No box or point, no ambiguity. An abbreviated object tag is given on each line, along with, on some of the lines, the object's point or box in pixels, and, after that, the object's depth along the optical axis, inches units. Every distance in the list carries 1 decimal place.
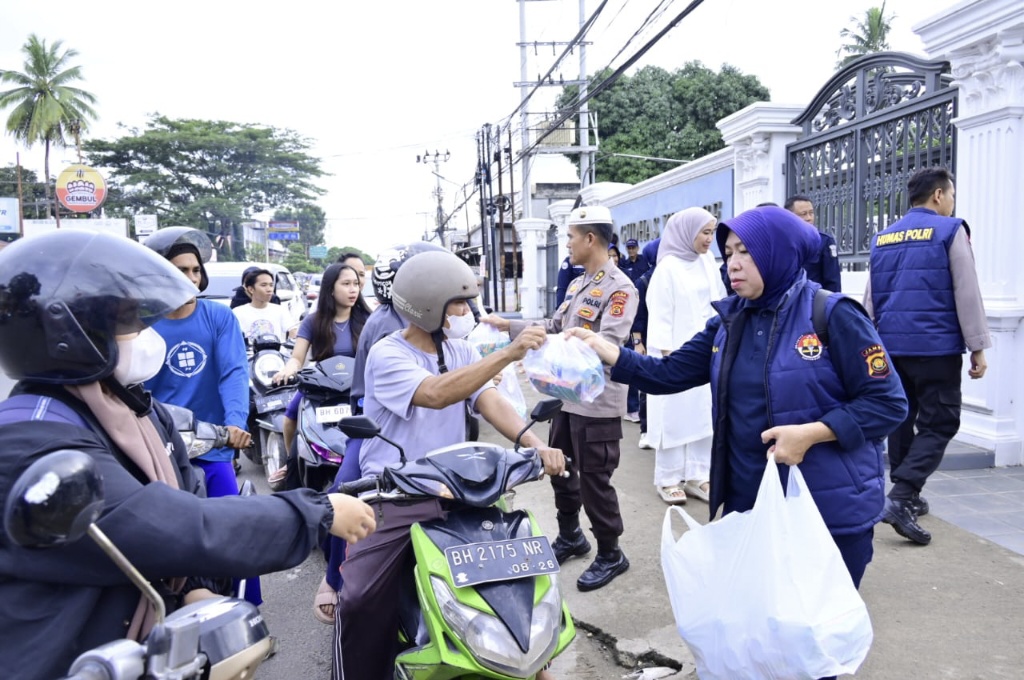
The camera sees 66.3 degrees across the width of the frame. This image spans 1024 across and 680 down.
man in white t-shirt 249.4
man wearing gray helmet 95.7
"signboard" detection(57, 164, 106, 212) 1213.7
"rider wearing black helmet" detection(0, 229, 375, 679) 54.7
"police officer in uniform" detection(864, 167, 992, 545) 172.4
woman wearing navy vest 94.0
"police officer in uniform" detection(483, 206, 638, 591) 158.7
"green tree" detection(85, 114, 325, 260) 1598.2
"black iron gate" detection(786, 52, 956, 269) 248.4
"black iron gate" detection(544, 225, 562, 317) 713.0
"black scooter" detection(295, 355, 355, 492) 181.3
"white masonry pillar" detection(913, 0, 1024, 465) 213.8
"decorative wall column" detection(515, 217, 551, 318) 761.0
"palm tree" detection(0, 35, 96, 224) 1449.3
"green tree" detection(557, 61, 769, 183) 1092.5
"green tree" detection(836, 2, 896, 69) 1156.5
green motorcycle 79.0
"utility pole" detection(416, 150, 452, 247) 1805.4
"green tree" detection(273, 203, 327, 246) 2025.1
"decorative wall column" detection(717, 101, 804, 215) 324.2
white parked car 426.9
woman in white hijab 202.8
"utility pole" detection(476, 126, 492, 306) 874.7
